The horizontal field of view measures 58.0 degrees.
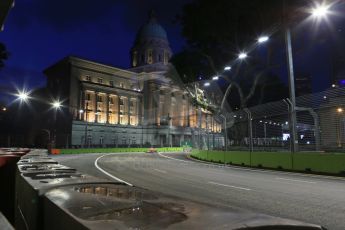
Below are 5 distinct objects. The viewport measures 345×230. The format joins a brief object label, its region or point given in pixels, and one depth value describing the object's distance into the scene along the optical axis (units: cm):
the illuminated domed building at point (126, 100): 7338
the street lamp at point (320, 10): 1542
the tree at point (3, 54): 3303
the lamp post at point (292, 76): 1563
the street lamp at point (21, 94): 2631
